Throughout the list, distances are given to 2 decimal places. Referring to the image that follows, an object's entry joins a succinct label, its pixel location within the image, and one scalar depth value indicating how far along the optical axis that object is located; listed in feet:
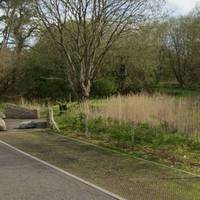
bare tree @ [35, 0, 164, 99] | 74.93
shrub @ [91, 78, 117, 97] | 107.08
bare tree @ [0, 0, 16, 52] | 122.41
